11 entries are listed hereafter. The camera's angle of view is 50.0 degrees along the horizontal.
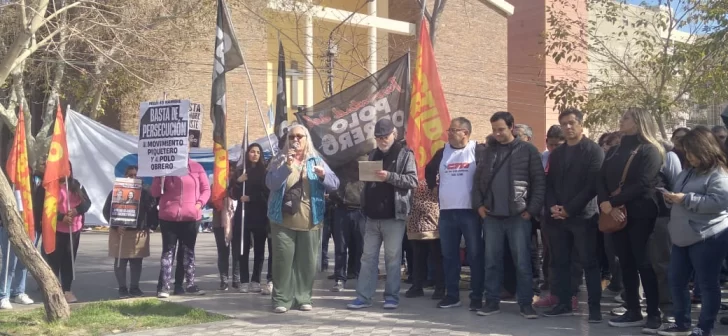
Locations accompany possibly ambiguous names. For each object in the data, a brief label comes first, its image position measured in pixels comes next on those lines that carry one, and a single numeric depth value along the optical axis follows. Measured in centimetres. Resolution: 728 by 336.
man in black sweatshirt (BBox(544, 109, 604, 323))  725
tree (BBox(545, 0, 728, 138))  1188
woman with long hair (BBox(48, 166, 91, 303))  955
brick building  2145
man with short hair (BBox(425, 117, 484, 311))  798
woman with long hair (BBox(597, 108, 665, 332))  677
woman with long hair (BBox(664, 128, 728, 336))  632
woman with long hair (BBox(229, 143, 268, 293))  973
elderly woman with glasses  810
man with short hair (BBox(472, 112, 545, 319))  751
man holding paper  811
